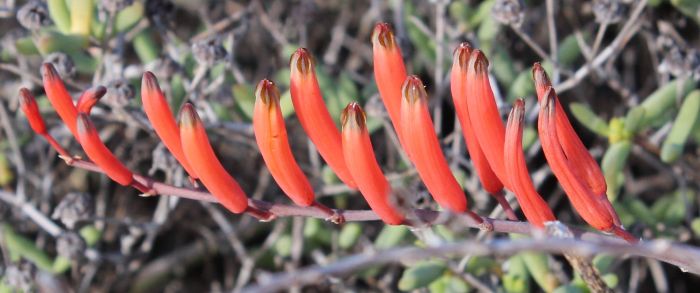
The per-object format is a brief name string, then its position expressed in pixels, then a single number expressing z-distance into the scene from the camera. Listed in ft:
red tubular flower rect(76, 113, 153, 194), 4.59
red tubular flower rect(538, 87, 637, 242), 4.25
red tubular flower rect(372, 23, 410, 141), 4.74
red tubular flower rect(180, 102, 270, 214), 4.42
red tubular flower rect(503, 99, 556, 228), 4.22
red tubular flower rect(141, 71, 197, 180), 4.62
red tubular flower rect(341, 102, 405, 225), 4.25
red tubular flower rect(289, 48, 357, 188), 4.58
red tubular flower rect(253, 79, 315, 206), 4.42
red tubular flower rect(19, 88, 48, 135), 5.05
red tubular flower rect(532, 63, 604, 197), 4.47
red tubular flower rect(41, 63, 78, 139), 4.82
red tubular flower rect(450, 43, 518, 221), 4.46
